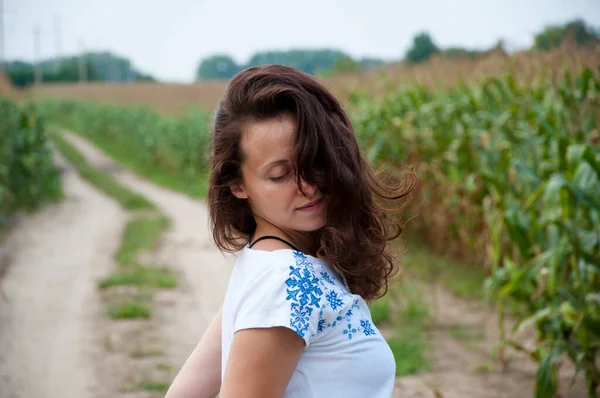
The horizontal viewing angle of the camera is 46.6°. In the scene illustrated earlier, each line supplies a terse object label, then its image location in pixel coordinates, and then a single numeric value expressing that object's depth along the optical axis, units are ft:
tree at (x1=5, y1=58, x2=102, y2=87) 194.39
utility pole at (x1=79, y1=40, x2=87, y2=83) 190.00
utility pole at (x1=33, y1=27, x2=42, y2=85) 160.02
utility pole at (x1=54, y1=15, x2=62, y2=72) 184.17
